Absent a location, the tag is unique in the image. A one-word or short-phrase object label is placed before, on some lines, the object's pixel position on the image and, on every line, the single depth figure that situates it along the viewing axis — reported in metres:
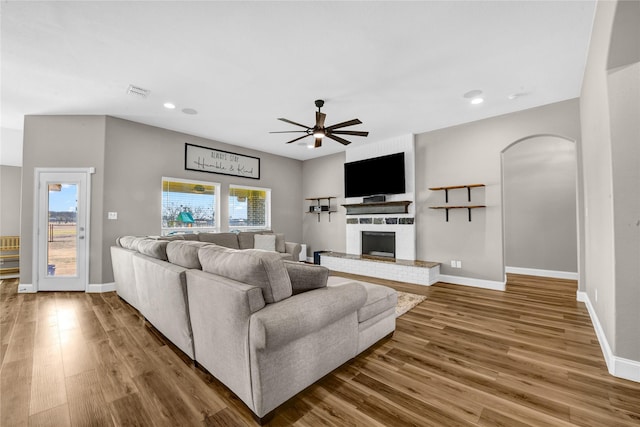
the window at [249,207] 6.23
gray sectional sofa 1.50
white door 4.29
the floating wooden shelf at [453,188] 4.53
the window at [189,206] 5.16
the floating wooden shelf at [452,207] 4.41
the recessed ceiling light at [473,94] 3.58
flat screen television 5.41
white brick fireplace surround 4.83
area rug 3.35
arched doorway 5.09
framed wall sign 5.41
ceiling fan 3.44
